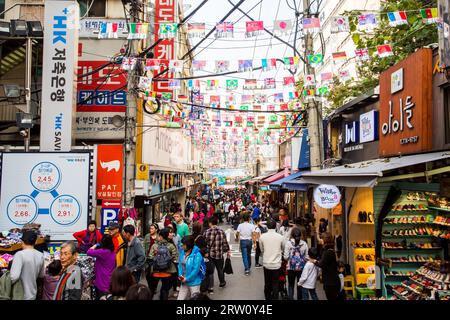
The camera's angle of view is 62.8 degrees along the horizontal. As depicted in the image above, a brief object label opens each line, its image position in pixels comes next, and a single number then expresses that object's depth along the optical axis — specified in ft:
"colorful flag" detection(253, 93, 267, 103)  51.82
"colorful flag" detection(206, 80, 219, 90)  42.45
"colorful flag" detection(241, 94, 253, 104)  51.20
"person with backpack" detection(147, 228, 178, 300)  24.58
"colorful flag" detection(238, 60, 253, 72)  35.19
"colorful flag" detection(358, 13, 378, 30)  28.76
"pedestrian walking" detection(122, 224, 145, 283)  23.80
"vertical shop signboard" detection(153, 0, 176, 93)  53.36
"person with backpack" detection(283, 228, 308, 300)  25.68
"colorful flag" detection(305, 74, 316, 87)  35.96
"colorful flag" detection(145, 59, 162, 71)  36.73
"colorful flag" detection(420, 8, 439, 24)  28.02
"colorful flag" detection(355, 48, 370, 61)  33.73
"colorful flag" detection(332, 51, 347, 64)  34.22
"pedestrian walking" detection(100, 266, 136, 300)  13.37
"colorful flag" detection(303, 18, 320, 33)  31.24
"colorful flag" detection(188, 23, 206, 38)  31.24
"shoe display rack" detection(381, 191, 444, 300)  26.78
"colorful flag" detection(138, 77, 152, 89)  36.76
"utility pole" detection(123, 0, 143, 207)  36.22
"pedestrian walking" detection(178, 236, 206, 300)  21.48
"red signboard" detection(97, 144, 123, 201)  40.86
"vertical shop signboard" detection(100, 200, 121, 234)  35.47
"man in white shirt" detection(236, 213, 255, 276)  37.17
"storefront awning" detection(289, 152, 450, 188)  21.09
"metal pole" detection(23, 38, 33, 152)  38.58
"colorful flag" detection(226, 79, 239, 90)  42.04
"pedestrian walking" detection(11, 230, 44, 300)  17.78
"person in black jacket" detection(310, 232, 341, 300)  22.91
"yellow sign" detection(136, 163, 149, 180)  38.17
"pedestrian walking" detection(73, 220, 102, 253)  28.60
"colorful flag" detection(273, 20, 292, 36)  30.40
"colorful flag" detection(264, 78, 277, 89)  42.47
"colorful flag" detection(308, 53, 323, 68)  34.32
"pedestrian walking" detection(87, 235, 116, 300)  22.16
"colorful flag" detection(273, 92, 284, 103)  51.34
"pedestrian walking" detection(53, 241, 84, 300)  16.48
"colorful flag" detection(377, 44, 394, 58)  31.84
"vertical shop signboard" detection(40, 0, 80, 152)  38.55
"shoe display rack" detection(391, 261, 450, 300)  21.12
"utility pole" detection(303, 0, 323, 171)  37.17
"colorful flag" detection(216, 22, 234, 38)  31.09
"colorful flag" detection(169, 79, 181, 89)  45.47
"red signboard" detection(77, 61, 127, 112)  48.26
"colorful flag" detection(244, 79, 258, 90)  43.38
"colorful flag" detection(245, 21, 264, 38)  30.37
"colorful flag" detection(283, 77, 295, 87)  41.57
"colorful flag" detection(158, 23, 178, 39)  31.50
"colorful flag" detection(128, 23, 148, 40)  32.42
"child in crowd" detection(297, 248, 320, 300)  23.72
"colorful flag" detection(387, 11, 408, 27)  28.19
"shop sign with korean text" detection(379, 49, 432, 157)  25.57
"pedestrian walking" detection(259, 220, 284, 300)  25.96
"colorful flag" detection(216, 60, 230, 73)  36.16
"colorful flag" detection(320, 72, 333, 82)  37.52
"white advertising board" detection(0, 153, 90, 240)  34.73
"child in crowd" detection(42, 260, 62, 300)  18.44
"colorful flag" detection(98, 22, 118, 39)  31.96
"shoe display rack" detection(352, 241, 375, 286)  29.99
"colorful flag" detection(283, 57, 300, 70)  36.06
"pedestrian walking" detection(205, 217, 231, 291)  30.78
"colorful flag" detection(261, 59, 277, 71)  35.22
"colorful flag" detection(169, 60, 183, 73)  35.99
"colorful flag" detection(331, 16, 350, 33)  30.07
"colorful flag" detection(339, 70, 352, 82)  35.91
